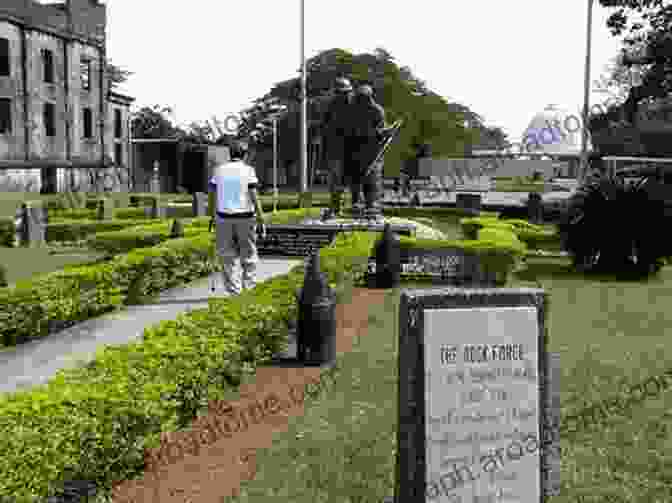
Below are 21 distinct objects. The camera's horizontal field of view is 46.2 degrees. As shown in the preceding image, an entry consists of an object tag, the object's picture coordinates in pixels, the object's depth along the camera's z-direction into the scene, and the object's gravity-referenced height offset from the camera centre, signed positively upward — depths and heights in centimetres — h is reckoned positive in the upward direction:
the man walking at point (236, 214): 903 -35
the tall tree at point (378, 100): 5197 +557
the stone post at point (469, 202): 3015 -64
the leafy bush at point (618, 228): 1389 -74
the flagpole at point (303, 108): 3100 +297
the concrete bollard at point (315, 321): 706 -123
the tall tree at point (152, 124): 7025 +524
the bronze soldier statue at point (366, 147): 1686 +81
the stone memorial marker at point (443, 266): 1280 -135
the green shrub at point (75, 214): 2596 -110
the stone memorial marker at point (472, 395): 357 -97
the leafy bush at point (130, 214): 2670 -107
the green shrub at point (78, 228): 2178 -129
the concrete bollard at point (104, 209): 2434 -84
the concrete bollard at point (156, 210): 2564 -89
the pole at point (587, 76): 2830 +398
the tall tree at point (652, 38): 2245 +434
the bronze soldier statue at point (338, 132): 1694 +113
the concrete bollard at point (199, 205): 2631 -74
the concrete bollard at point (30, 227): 2047 -119
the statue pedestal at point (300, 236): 1609 -106
